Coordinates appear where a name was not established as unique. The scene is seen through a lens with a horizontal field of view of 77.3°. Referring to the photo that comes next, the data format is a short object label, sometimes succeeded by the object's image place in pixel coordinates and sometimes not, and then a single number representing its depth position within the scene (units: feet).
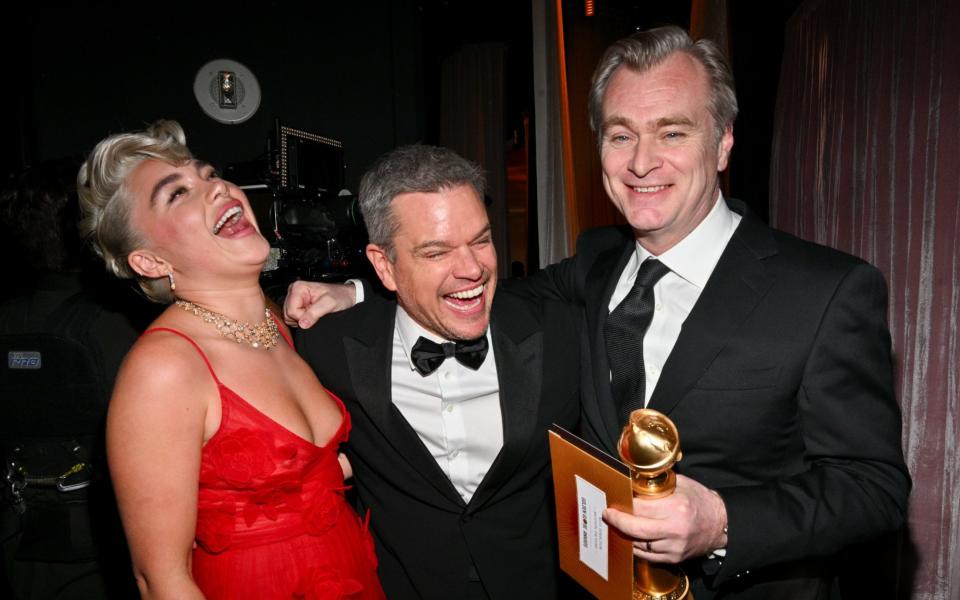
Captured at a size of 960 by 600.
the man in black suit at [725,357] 3.99
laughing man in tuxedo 5.50
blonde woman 4.48
